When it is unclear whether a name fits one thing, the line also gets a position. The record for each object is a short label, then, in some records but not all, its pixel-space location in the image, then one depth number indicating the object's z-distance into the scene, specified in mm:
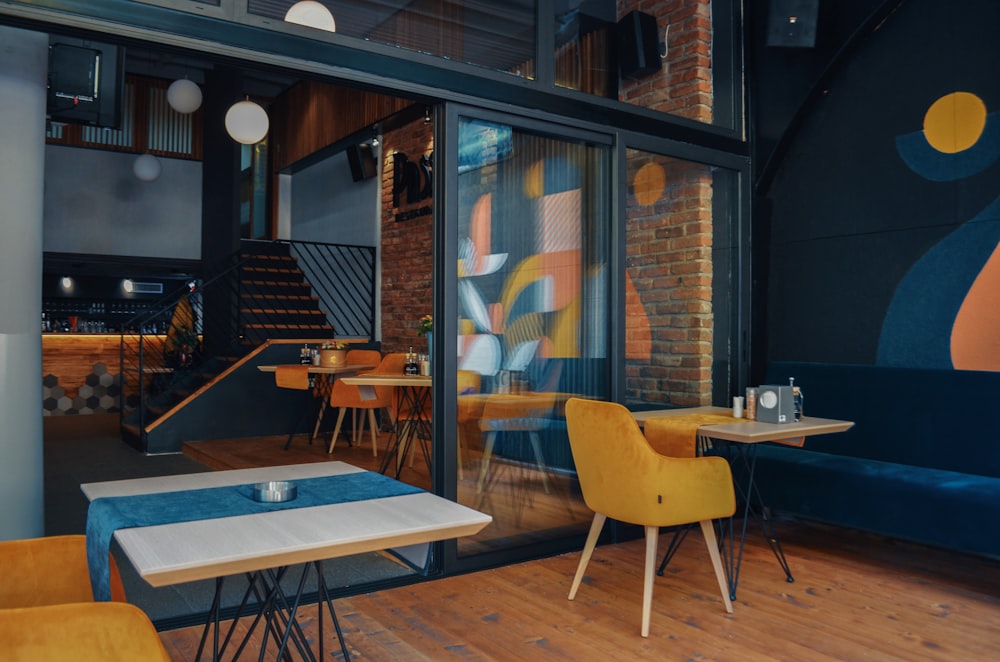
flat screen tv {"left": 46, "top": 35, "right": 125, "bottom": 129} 3754
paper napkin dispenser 3617
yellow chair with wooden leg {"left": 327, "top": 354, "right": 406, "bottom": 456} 6423
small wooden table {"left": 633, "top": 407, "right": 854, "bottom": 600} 3271
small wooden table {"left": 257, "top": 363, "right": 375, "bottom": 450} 6941
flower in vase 5582
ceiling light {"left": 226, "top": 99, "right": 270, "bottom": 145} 7516
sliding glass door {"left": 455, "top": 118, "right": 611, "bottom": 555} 3832
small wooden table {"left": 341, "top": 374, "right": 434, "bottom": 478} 5788
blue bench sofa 3566
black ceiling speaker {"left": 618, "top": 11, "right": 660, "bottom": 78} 4578
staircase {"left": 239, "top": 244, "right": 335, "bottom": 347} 9414
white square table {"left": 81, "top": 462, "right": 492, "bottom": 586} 1387
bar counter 10680
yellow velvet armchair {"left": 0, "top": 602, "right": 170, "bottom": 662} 1143
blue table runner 1679
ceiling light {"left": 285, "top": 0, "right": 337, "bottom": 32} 3262
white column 3057
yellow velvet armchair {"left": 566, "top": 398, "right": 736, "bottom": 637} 3107
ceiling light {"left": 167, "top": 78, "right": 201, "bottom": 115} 8166
